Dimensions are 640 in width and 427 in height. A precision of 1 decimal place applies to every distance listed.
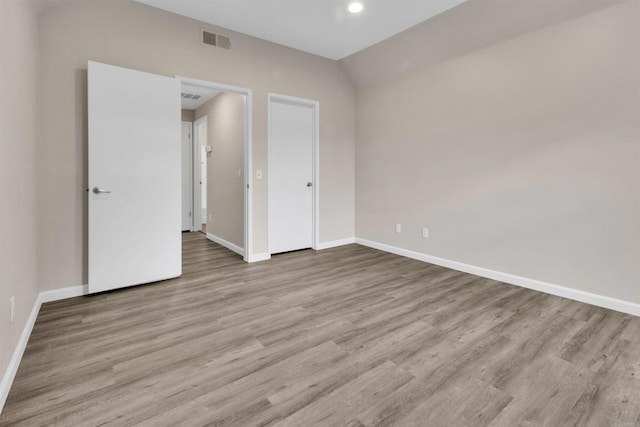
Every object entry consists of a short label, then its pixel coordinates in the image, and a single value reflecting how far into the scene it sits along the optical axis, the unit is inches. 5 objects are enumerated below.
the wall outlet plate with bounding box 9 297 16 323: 69.9
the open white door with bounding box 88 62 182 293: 114.4
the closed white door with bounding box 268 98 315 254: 176.9
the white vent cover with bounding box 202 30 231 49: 141.9
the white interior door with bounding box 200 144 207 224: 258.7
